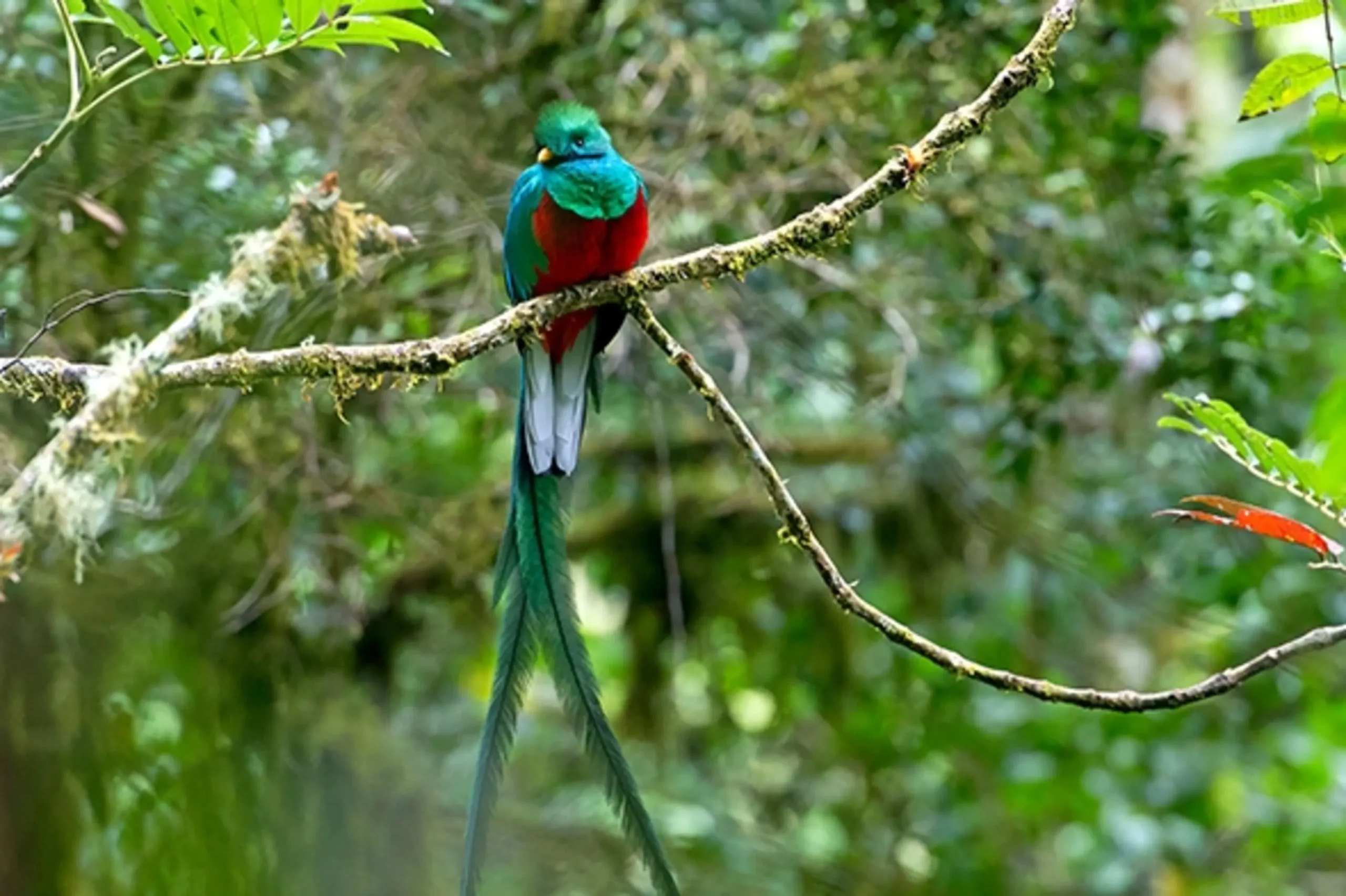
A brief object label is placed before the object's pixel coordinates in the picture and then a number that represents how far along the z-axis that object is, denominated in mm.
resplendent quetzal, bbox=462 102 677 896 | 9324
